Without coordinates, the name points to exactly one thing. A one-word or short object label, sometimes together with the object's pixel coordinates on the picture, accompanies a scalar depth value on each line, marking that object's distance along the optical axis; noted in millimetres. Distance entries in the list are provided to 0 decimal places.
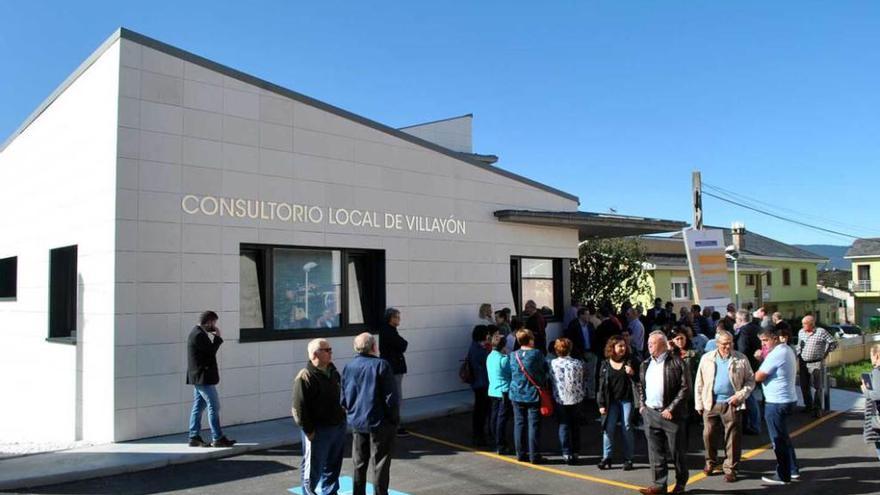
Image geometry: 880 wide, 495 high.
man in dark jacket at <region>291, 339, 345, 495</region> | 5930
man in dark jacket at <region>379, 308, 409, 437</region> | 9109
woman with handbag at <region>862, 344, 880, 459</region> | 6789
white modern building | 8656
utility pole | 21453
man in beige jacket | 7027
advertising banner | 16531
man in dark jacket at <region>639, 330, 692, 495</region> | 6520
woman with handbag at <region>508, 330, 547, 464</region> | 7711
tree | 22016
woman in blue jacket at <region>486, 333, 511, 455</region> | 8141
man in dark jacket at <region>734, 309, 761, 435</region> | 10305
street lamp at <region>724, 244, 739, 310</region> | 30488
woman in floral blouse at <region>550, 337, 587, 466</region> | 7750
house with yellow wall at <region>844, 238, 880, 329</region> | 55938
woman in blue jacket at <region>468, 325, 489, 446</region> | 8883
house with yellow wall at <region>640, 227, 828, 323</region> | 34594
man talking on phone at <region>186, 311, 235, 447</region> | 8062
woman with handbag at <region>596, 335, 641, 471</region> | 7480
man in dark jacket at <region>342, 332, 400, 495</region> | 5980
